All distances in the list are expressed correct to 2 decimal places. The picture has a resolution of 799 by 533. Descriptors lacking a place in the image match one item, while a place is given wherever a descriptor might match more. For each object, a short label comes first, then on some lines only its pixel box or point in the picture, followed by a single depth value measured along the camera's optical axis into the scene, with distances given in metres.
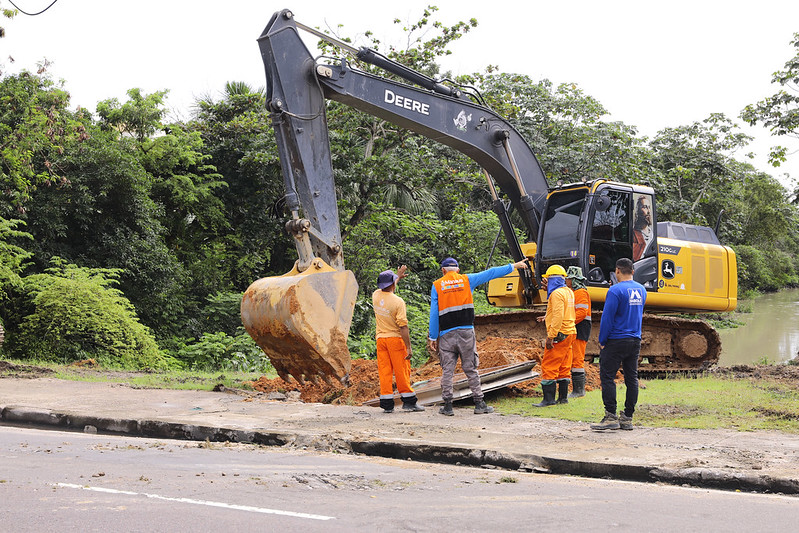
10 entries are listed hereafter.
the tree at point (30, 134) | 19.48
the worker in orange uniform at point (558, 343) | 10.64
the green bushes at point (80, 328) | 18.81
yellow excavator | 10.51
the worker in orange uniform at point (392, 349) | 10.23
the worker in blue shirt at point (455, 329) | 9.96
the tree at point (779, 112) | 20.89
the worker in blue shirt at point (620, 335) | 8.70
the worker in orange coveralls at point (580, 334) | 11.63
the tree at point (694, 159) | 32.38
